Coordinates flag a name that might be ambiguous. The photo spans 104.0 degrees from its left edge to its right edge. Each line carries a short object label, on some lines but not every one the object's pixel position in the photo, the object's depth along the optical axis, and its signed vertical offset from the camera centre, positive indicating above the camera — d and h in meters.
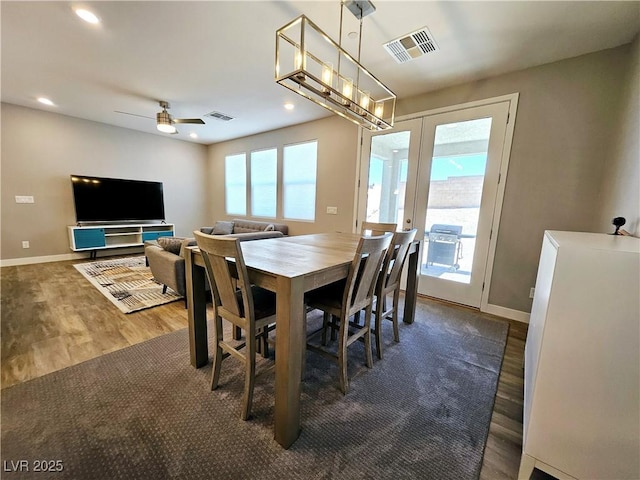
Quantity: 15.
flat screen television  4.85 -0.05
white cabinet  0.91 -0.58
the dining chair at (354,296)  1.57 -0.64
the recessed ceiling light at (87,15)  2.02 +1.48
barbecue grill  3.21 -0.45
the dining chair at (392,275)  1.99 -0.58
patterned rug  2.98 -1.23
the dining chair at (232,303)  1.33 -0.61
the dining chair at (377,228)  2.92 -0.24
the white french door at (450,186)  2.89 +0.32
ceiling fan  3.59 +1.13
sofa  2.84 -0.68
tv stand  4.75 -0.78
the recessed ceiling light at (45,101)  3.92 +1.48
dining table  1.23 -0.49
